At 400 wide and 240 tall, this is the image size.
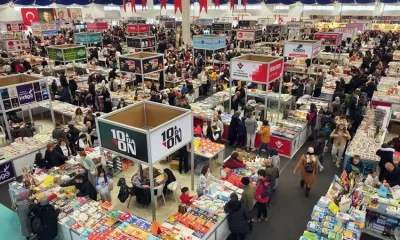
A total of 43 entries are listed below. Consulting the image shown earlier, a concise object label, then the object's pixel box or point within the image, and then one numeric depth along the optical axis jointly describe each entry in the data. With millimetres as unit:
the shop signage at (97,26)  31281
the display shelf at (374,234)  6870
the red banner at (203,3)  28578
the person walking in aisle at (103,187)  7559
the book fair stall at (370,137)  8643
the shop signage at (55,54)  16922
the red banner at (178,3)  28078
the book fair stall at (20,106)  9461
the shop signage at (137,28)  29328
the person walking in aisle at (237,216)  6203
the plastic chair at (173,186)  7926
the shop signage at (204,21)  46719
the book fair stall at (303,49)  14581
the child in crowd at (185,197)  7129
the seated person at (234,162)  8350
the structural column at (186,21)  27280
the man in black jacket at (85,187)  7410
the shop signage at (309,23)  37931
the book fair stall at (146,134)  6484
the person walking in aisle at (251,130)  10548
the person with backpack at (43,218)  6238
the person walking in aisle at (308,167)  7980
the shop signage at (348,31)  25562
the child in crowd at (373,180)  7387
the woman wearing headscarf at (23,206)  6539
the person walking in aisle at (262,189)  6977
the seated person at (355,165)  7934
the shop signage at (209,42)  18625
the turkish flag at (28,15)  40491
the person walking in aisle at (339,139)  9562
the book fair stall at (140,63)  14125
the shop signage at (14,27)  34150
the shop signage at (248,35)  23250
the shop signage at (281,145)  10484
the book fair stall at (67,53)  16859
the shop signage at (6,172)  9141
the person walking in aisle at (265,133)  9875
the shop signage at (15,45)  21422
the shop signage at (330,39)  19736
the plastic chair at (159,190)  7697
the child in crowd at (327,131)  10555
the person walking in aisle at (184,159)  9289
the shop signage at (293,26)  30031
